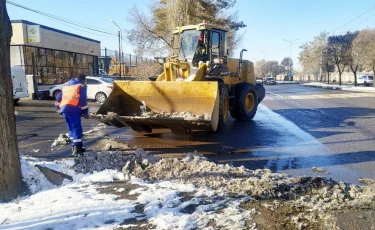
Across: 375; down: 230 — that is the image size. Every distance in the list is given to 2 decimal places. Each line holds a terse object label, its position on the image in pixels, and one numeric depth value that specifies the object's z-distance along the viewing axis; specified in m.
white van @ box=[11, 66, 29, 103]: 15.59
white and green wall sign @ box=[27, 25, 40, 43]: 20.86
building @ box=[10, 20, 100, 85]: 20.75
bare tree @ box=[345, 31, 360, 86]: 34.54
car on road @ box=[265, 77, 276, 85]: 54.56
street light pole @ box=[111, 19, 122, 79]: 33.03
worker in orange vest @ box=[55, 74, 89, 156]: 6.24
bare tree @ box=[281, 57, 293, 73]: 103.42
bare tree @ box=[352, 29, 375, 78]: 30.08
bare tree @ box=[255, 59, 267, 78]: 100.50
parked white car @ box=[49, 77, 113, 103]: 17.57
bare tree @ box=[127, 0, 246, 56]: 26.67
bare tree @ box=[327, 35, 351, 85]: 36.91
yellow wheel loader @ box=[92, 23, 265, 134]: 7.62
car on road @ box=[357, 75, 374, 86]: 42.44
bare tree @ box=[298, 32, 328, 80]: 52.33
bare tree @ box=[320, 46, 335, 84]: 40.19
